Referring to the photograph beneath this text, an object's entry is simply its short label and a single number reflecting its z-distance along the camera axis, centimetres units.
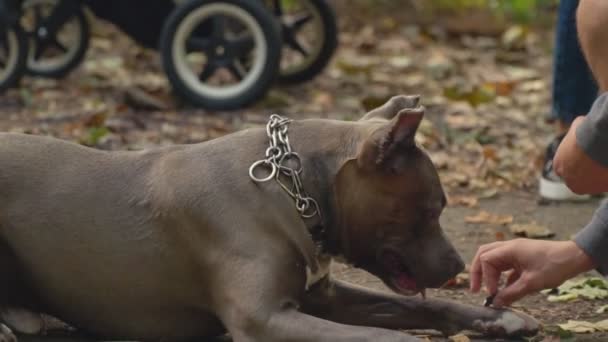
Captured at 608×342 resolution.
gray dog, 631
